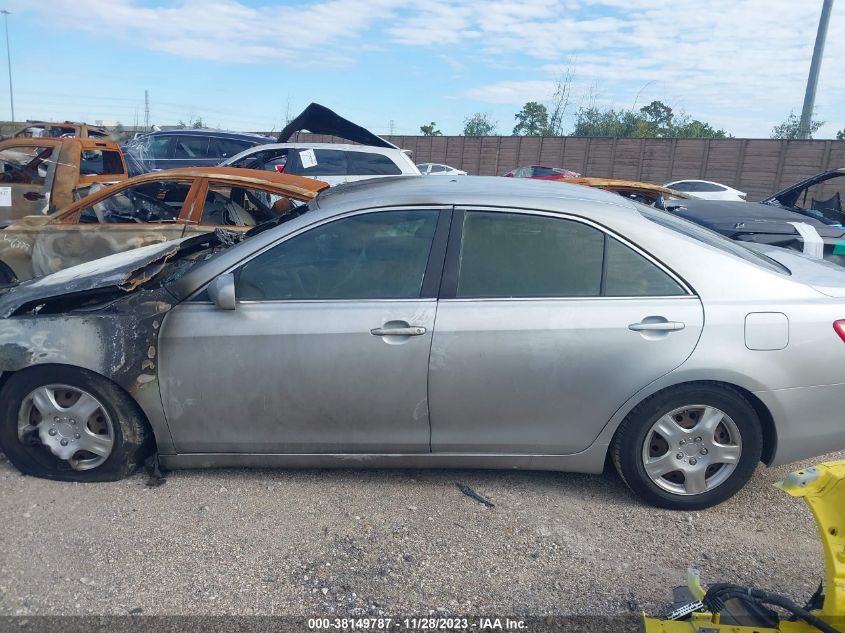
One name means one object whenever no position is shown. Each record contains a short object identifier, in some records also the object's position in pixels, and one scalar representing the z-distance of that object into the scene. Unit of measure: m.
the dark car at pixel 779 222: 6.18
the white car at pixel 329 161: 10.31
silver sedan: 3.23
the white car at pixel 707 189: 21.93
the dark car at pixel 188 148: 13.79
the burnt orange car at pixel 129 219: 6.09
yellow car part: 1.98
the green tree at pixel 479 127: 46.47
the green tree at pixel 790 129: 36.60
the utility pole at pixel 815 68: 23.97
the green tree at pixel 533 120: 43.08
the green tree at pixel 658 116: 40.69
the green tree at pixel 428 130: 49.31
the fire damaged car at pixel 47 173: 8.15
